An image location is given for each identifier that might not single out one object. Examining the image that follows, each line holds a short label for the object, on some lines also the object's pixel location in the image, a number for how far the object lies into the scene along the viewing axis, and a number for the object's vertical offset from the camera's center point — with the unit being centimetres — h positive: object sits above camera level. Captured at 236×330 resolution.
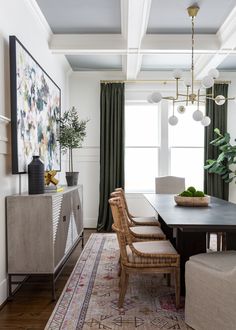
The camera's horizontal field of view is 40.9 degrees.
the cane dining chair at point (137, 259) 240 -77
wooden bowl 318 -44
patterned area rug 226 -119
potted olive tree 433 +33
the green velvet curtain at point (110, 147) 562 +19
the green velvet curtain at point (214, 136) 563 +39
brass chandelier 338 +74
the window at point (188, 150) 591 +14
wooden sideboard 268 -66
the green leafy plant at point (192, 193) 326 -37
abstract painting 277 +49
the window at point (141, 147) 594 +20
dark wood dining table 219 -48
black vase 290 -19
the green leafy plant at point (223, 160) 518 -4
